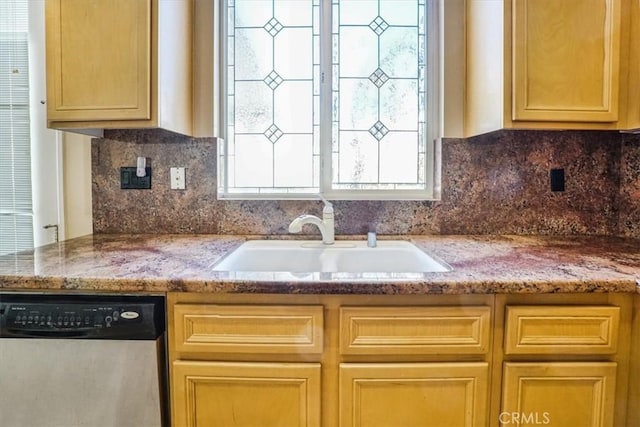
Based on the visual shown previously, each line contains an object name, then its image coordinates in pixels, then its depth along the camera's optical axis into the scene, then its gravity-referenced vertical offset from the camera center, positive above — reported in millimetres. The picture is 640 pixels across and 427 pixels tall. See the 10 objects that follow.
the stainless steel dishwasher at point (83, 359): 1093 -475
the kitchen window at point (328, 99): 1871 +470
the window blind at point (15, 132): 1764 +292
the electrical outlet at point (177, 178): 1835 +79
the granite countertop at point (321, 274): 1081 -236
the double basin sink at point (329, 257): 1623 -271
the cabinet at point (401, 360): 1106 -486
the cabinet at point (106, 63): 1441 +501
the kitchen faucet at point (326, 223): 1689 -127
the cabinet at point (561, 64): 1413 +489
